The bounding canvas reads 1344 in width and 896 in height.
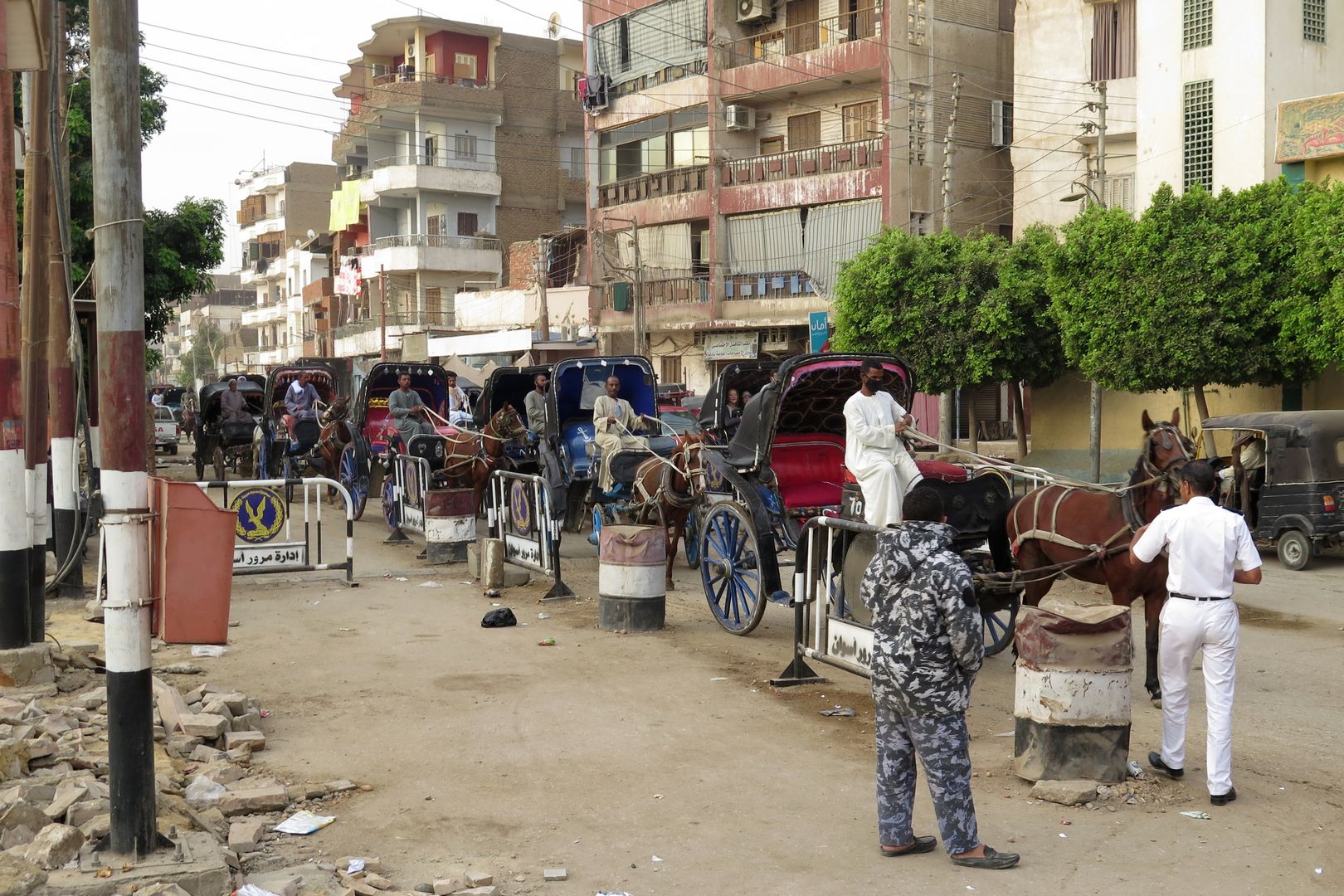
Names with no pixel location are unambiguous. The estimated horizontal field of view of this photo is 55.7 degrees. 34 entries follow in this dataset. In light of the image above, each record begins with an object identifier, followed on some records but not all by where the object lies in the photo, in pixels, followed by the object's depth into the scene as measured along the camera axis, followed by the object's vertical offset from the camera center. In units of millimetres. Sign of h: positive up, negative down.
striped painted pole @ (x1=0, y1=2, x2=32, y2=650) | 8422 -138
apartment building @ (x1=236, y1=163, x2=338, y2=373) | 81500 +11068
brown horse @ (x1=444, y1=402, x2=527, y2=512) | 16922 -680
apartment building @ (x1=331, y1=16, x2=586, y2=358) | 56969 +11287
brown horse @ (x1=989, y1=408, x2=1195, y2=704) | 8672 -946
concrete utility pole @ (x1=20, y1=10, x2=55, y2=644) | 10922 +1087
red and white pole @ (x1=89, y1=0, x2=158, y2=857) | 5246 -140
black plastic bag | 11703 -1980
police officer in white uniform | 6543 -1102
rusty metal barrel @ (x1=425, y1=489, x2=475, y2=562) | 15703 -1472
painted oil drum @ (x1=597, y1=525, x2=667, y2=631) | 11305 -1565
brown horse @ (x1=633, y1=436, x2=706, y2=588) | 13336 -860
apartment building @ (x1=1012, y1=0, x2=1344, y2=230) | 26422 +7093
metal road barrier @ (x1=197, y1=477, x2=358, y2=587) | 13039 -1282
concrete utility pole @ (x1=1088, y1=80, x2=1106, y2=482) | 26484 +268
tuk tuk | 15812 -1063
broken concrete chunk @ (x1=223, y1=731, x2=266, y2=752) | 7625 -2009
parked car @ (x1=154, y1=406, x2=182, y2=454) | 42969 -816
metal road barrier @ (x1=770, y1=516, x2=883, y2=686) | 8555 -1377
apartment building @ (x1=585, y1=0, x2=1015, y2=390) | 35250 +7556
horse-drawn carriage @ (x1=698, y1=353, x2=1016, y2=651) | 9945 -767
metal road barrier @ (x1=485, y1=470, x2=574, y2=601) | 13180 -1296
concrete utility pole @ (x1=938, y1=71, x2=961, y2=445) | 29562 +4223
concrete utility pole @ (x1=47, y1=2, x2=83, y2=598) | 12305 -42
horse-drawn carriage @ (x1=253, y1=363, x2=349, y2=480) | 21219 -471
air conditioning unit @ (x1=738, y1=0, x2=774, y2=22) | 38406 +11926
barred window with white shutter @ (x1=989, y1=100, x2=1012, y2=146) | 36531 +7995
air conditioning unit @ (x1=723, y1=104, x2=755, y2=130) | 39438 +8896
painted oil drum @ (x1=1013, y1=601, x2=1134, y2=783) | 6773 -1573
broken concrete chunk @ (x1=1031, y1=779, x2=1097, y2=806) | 6551 -2028
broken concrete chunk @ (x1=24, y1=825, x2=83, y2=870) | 5117 -1782
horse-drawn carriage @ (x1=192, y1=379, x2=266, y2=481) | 25483 -545
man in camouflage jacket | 5602 -1200
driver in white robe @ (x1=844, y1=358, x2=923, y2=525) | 10844 -437
